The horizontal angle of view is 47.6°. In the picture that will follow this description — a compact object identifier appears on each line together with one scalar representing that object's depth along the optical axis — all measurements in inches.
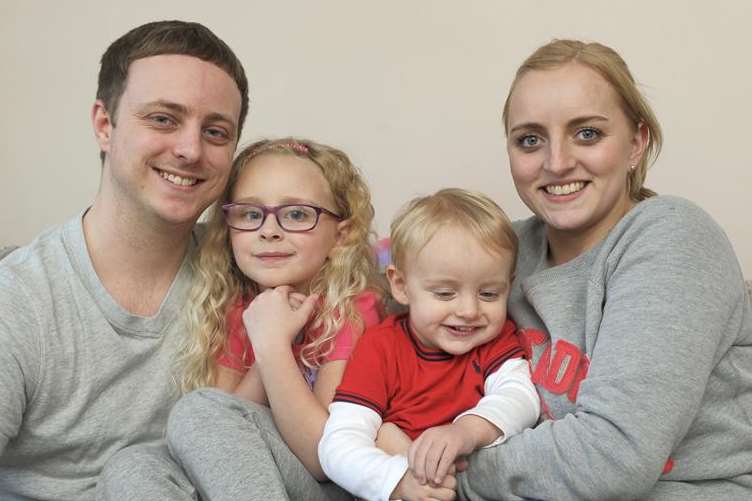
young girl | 63.7
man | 66.4
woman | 53.4
